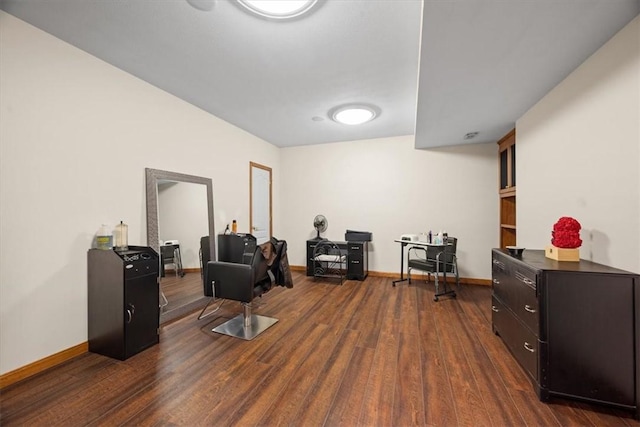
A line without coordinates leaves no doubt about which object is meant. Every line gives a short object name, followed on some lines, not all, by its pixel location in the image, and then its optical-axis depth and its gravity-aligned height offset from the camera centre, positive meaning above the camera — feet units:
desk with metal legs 13.08 -2.78
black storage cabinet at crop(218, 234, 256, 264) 11.59 -1.63
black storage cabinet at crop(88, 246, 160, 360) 6.88 -2.62
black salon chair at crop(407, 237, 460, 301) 12.20 -2.56
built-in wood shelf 11.66 +1.20
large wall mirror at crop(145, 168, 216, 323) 9.09 -0.76
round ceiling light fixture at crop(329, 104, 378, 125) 10.90 +4.44
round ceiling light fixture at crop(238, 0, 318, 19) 5.24 +4.40
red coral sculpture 6.03 -0.55
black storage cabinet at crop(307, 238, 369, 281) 14.80 -2.82
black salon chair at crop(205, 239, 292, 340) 7.98 -2.34
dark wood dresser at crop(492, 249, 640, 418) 4.82 -2.47
